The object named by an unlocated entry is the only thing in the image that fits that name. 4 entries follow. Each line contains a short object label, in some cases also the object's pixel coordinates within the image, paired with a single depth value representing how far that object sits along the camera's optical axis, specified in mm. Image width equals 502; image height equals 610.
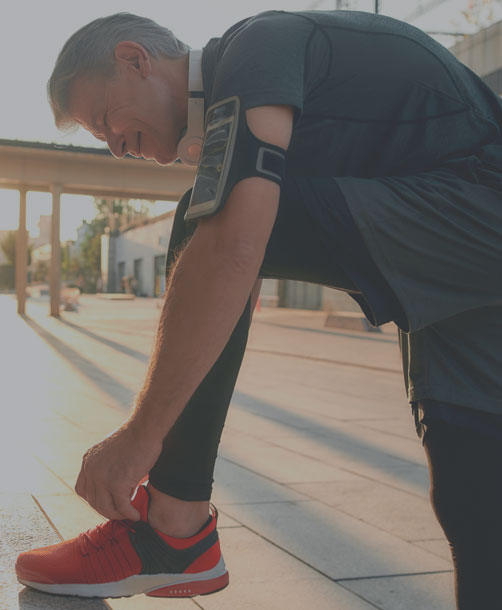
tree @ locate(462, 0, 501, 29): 14569
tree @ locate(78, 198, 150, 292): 72938
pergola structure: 22328
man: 1188
